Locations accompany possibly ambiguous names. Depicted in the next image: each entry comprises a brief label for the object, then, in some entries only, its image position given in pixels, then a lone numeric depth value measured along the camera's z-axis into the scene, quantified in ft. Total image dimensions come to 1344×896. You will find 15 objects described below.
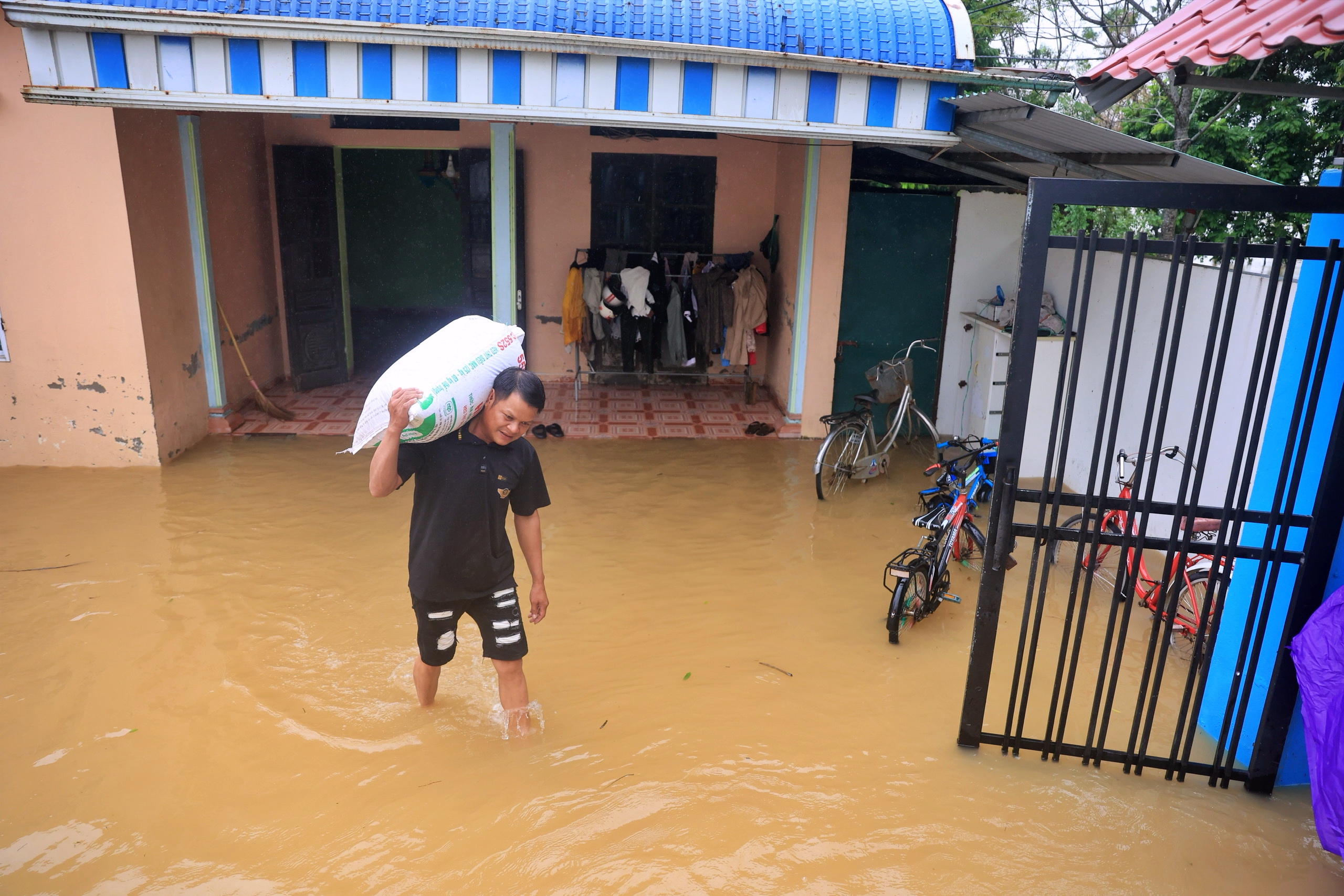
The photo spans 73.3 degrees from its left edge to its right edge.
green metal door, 26.53
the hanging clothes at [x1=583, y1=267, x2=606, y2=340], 29.91
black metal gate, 10.19
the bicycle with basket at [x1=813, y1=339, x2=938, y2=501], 23.07
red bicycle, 15.55
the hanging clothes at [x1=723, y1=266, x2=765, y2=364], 29.81
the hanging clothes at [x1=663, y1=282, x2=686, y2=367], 29.99
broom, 27.50
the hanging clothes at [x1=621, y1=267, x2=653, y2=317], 29.58
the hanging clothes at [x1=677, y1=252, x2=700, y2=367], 30.17
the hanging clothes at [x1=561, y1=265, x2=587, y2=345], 29.76
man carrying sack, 11.19
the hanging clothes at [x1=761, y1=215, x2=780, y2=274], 30.14
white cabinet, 24.39
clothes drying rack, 30.63
